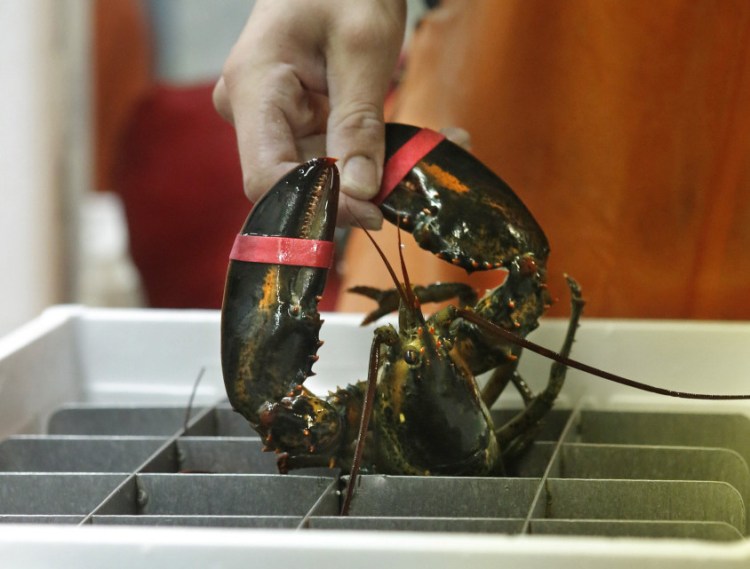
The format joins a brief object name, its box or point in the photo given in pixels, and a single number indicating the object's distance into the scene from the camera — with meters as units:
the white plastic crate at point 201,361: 1.13
